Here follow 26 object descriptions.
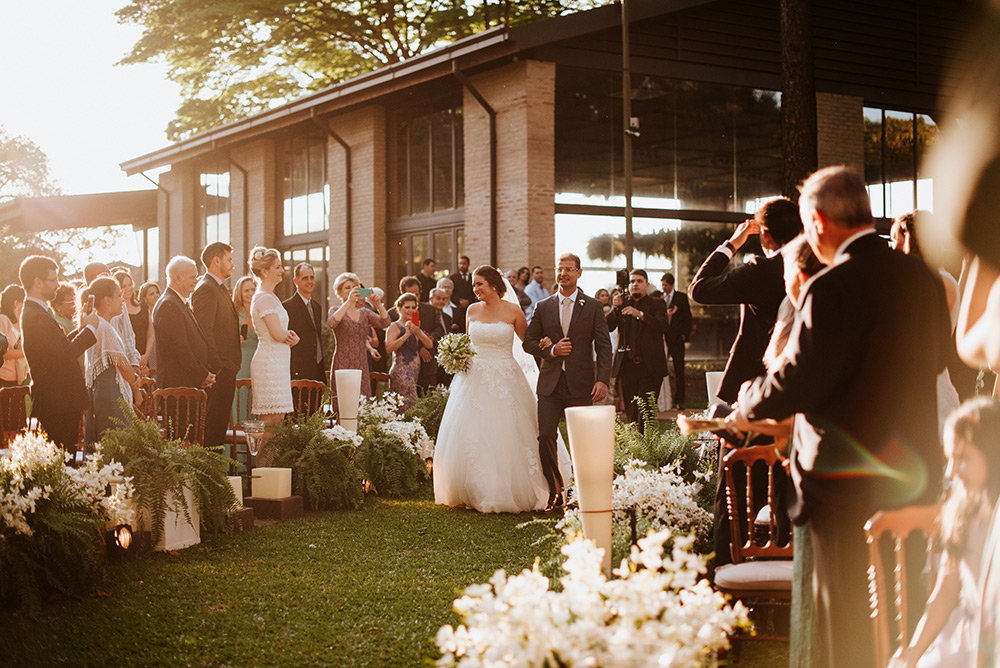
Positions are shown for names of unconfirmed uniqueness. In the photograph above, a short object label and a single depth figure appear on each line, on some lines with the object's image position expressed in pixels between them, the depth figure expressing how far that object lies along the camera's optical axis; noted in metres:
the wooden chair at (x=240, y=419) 9.15
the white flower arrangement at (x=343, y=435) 8.66
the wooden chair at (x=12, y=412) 7.47
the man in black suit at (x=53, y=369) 6.94
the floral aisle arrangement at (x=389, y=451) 9.26
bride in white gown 8.47
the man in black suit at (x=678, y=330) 14.95
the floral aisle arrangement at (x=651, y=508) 5.38
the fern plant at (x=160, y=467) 6.38
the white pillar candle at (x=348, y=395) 8.69
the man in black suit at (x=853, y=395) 2.84
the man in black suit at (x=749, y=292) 4.57
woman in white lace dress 8.82
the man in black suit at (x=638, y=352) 12.87
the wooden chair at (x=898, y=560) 2.53
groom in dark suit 8.18
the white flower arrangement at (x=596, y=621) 1.97
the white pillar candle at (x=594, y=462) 3.68
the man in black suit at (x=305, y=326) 9.97
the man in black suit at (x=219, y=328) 8.35
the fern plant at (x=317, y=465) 8.38
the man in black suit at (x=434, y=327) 12.49
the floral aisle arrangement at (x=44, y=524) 5.16
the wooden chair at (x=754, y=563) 4.05
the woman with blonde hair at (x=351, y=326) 10.40
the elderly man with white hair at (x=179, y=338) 7.87
